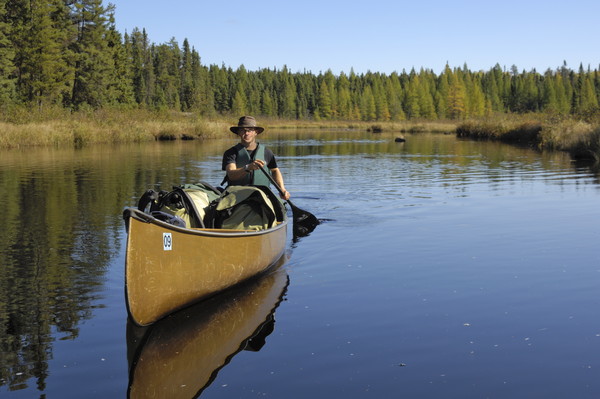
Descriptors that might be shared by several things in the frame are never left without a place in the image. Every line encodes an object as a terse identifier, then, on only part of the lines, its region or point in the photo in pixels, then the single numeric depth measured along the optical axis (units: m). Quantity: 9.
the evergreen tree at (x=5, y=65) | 48.82
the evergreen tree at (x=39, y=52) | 53.59
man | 9.31
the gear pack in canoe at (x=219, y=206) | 8.12
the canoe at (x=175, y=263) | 6.18
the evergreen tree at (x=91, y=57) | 63.22
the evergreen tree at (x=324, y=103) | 143.88
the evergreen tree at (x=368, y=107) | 140.39
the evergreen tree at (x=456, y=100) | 132.50
